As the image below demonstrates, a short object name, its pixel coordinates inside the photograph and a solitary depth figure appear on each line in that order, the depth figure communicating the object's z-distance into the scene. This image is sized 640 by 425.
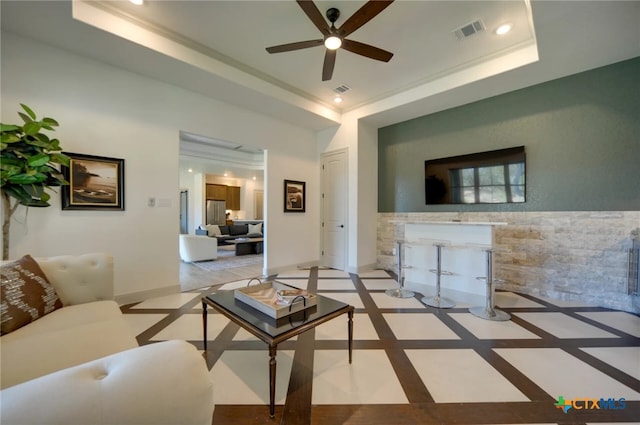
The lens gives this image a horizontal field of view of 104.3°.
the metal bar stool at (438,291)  3.10
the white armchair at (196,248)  5.63
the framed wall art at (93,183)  2.78
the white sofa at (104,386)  0.58
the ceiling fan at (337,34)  2.09
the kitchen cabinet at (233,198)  10.71
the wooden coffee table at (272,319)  1.40
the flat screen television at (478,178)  3.64
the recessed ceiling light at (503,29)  2.72
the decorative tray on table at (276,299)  1.63
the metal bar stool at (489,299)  2.77
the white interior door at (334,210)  5.00
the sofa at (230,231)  7.91
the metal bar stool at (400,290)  3.44
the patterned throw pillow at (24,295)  1.38
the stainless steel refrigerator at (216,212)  9.88
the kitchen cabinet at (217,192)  9.98
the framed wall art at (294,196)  4.92
